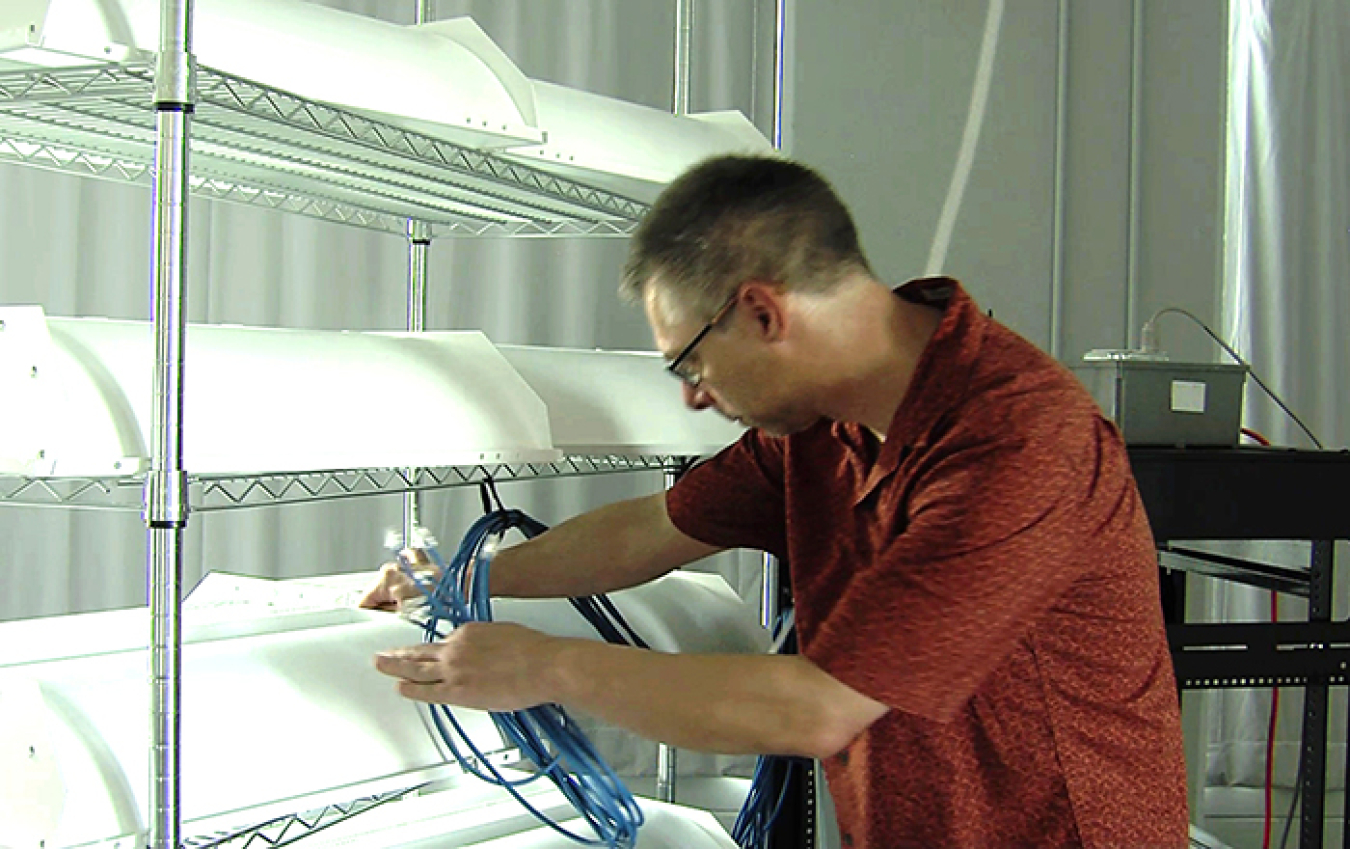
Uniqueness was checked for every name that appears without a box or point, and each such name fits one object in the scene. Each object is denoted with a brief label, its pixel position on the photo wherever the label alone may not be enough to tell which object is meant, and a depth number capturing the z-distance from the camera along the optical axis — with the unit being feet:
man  3.92
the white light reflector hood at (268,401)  3.85
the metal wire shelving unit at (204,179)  3.85
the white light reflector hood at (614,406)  5.83
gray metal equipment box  7.26
